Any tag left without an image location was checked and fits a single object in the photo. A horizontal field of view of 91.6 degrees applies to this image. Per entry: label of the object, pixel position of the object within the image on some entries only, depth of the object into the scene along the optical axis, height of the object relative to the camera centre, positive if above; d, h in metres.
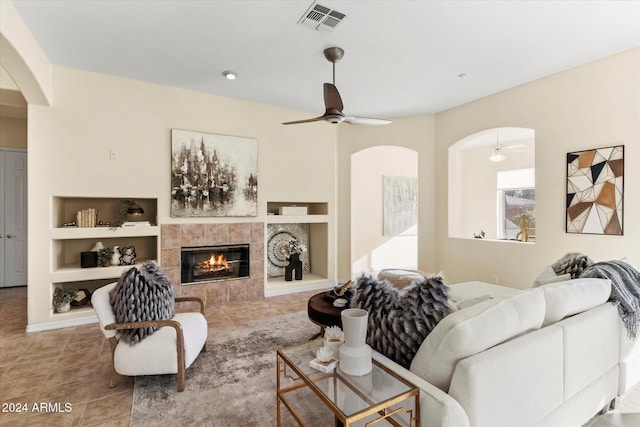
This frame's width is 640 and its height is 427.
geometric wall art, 3.41 +0.25
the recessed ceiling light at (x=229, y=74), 3.83 +1.72
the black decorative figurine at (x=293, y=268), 5.37 -0.98
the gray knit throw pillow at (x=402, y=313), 1.56 -0.52
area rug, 2.00 -1.33
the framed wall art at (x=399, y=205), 7.22 +0.17
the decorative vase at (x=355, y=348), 1.51 -0.67
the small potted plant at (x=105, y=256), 3.90 -0.56
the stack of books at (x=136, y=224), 4.02 -0.16
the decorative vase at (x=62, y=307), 3.71 -1.14
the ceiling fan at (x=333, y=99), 3.11 +1.14
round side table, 2.69 -0.89
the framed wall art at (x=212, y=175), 4.31 +0.54
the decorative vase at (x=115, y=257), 3.97 -0.58
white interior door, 5.34 -0.11
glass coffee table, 1.27 -0.80
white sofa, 1.29 -0.73
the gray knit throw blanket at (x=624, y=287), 2.15 -0.54
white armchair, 2.29 -1.02
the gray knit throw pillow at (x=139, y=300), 2.33 -0.68
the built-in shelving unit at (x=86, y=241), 3.68 -0.40
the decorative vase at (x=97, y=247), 3.96 -0.45
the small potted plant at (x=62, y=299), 3.69 -1.04
